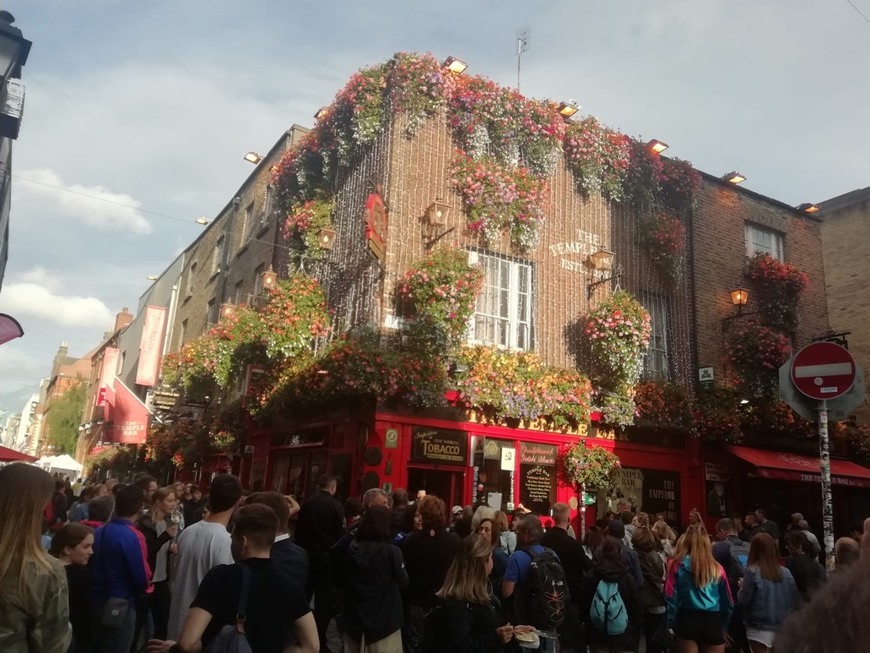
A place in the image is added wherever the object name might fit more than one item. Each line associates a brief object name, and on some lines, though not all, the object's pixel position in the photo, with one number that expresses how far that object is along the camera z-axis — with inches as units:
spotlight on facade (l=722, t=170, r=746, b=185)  714.2
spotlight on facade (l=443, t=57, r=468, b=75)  576.1
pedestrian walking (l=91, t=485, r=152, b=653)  183.8
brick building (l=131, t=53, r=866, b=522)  508.4
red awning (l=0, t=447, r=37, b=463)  431.8
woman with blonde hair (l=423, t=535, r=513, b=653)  181.9
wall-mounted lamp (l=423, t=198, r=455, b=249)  532.1
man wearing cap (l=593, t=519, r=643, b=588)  245.4
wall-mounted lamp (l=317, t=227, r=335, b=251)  586.9
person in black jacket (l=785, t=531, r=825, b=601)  258.8
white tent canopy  927.0
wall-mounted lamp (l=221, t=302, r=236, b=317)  646.0
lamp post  263.6
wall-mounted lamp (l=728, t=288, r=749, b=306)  659.4
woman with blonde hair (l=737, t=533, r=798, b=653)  234.2
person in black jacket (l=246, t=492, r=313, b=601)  153.5
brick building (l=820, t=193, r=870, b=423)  794.2
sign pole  214.4
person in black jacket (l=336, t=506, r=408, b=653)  204.1
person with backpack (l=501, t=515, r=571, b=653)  217.5
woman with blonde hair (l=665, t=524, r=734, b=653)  224.2
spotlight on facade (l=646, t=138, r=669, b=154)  654.5
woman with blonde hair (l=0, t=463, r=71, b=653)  108.2
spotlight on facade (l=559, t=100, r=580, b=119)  617.9
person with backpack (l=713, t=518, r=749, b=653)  282.2
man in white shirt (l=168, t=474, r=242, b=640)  177.9
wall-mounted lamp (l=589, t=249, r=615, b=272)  592.7
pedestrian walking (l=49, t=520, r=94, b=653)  172.4
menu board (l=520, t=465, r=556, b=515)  534.0
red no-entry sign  223.8
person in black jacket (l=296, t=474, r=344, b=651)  219.3
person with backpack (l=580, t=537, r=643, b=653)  231.6
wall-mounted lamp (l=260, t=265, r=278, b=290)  628.1
